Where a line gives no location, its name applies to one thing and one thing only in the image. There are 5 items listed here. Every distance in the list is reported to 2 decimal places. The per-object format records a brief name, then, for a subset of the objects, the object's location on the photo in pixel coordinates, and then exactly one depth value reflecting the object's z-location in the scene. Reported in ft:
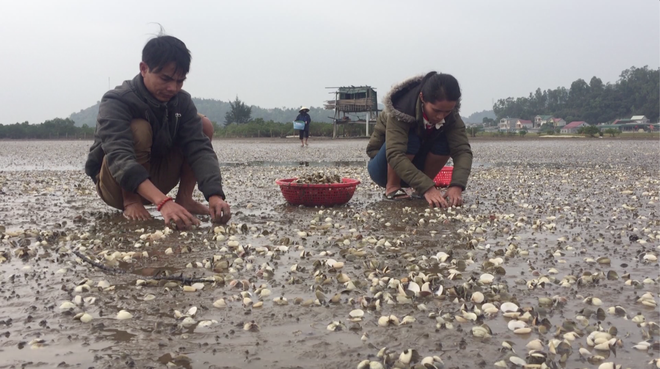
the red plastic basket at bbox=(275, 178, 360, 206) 18.45
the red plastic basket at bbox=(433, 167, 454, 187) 24.82
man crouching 13.66
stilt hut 127.24
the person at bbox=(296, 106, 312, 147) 80.52
